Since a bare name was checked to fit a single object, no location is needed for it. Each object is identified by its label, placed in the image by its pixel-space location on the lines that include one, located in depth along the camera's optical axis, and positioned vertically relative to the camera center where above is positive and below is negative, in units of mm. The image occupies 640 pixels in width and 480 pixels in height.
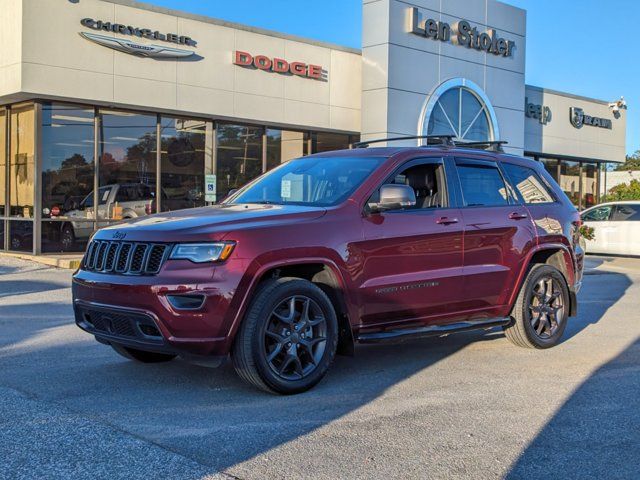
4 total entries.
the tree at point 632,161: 75206 +6275
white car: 19844 -339
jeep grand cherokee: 5086 -448
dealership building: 16328 +2808
